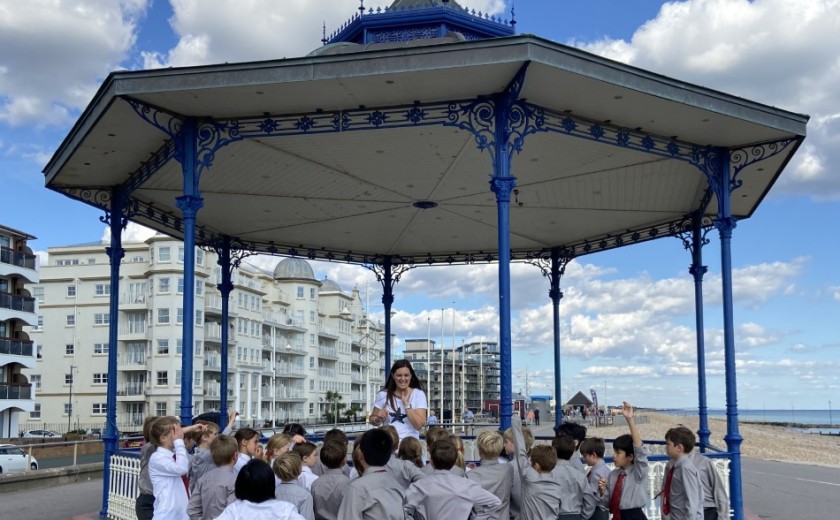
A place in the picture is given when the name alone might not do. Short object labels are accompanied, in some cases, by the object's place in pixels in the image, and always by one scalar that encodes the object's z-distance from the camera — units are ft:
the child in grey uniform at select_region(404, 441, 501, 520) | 20.07
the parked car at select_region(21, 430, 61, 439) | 199.41
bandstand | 38.40
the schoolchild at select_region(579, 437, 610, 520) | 26.96
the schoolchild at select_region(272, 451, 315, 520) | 20.40
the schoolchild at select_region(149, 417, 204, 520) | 24.63
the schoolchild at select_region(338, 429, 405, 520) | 19.21
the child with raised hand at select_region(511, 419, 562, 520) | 23.17
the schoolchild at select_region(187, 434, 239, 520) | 23.08
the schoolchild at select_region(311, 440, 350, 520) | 22.03
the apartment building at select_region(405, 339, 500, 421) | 537.24
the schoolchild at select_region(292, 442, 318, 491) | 23.75
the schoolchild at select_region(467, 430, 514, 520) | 22.74
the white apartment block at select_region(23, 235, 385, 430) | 239.30
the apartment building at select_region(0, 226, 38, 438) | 188.24
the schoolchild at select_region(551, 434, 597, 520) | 24.95
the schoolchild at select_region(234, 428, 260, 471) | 26.78
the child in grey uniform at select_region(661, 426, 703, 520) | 25.73
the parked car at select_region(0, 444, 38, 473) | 109.60
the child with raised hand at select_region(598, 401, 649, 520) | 25.96
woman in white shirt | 30.40
